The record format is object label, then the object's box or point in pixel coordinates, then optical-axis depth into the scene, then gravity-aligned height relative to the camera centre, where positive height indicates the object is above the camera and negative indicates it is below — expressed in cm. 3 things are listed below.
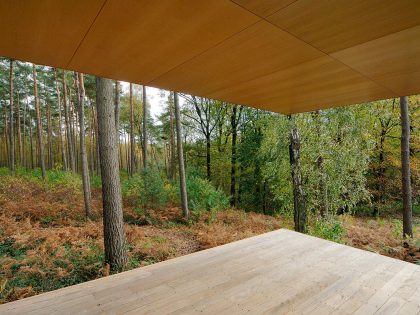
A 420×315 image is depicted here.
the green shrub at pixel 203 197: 1023 -198
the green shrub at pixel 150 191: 999 -153
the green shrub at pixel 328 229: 662 -233
